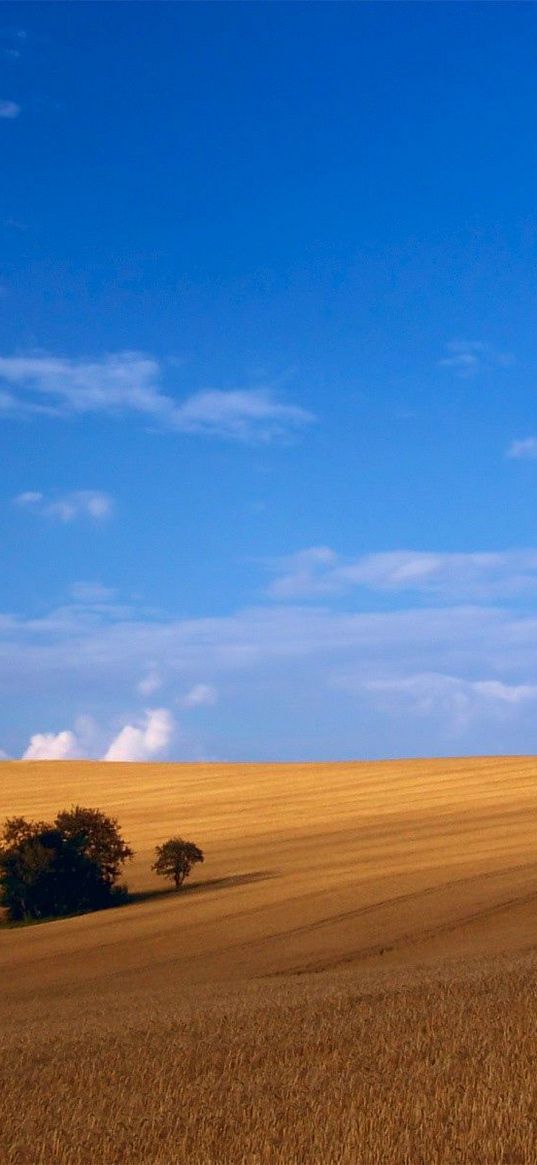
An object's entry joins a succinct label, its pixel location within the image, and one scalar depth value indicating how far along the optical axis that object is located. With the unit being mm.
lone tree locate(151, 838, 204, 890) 43438
